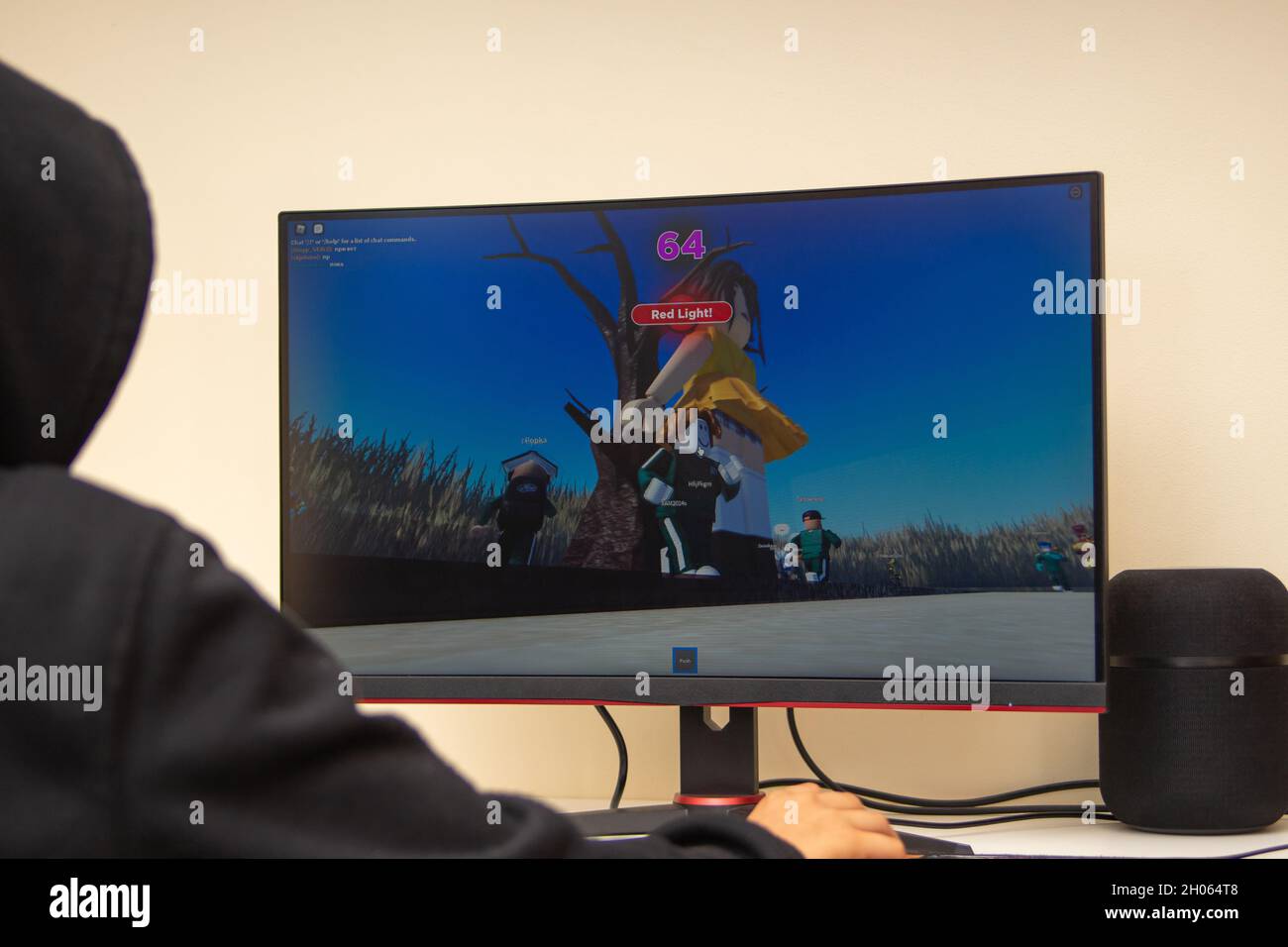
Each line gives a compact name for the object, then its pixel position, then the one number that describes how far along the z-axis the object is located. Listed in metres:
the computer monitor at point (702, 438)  1.03
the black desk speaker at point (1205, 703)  0.98
